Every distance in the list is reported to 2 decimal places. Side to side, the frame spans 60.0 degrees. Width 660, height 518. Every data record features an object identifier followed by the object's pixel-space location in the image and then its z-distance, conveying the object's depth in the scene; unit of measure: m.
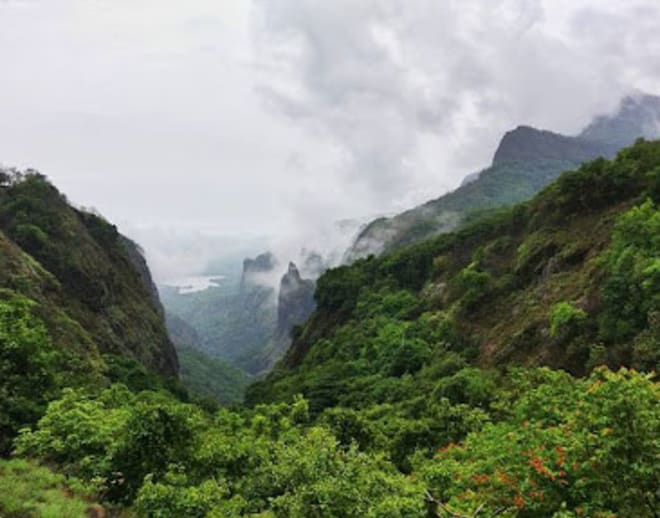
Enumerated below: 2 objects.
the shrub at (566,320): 44.88
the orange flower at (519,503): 14.38
